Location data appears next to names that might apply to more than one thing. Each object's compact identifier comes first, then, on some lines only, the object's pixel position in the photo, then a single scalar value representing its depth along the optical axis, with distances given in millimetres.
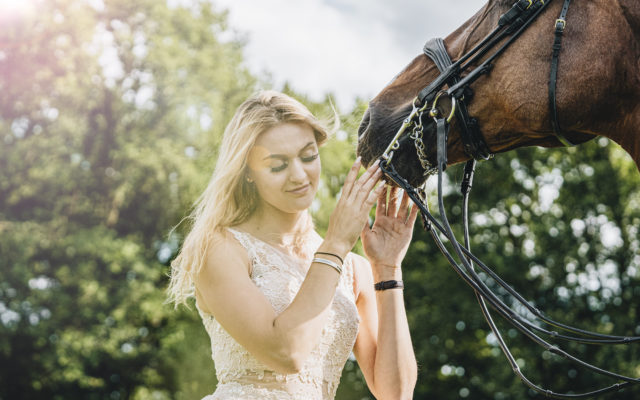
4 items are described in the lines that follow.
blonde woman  2625
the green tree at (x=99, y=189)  19625
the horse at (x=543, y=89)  2234
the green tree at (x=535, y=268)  15789
